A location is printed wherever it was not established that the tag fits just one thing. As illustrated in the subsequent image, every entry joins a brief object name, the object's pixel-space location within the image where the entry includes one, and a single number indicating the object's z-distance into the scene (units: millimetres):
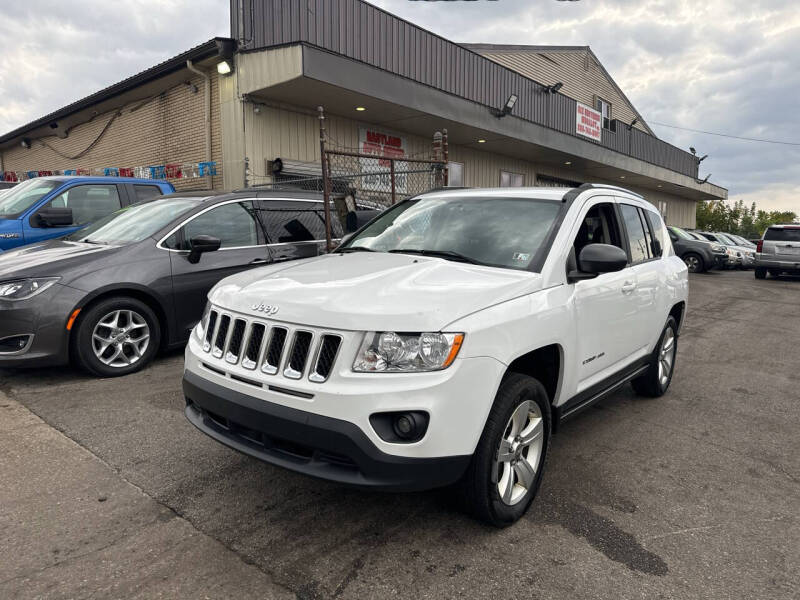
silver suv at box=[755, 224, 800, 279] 17156
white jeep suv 2254
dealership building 10242
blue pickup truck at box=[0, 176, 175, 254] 6539
